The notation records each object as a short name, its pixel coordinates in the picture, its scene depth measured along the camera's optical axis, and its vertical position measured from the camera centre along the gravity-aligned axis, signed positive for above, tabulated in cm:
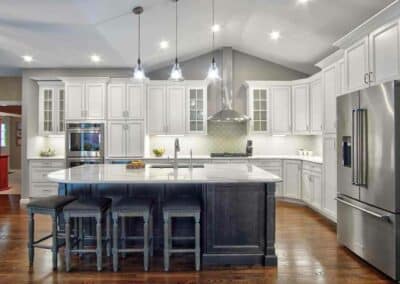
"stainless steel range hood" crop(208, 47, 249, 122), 688 +148
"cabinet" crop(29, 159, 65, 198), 628 -61
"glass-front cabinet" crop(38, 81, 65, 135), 649 +72
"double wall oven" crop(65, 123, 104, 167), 612 +1
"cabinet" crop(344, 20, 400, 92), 289 +88
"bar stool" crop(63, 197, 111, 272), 308 -69
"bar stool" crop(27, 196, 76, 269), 313 -67
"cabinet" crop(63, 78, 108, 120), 621 +92
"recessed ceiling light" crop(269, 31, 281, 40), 558 +197
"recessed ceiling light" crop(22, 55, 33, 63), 551 +155
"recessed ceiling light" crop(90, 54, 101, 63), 552 +155
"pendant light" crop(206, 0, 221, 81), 382 +88
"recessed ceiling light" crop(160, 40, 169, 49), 556 +181
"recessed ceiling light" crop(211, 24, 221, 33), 551 +208
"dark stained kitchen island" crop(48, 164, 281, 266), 324 -77
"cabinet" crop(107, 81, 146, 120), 627 +85
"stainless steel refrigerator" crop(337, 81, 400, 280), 281 -31
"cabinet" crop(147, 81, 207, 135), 657 +78
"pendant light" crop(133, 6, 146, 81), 373 +84
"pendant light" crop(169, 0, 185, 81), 372 +83
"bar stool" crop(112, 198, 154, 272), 307 -68
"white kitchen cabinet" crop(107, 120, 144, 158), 621 +11
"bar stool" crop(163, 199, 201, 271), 307 -69
